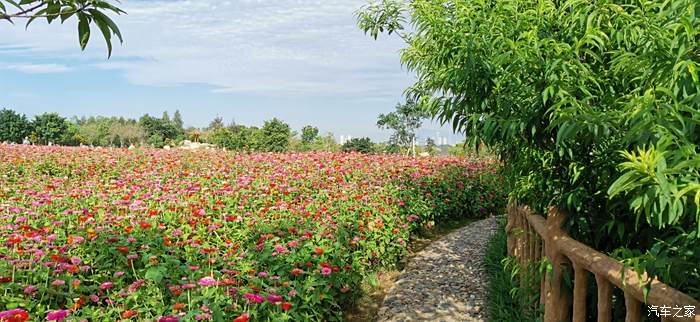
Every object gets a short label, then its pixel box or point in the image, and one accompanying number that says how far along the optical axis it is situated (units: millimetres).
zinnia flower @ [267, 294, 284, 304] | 2959
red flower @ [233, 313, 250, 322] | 2617
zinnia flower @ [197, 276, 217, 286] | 2867
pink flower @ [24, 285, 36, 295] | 2723
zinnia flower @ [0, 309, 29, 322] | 2396
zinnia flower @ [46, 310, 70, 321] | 2404
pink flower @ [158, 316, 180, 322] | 2486
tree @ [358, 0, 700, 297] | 1448
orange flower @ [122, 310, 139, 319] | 2633
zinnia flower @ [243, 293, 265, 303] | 2828
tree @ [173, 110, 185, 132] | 91250
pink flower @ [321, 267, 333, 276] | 3527
